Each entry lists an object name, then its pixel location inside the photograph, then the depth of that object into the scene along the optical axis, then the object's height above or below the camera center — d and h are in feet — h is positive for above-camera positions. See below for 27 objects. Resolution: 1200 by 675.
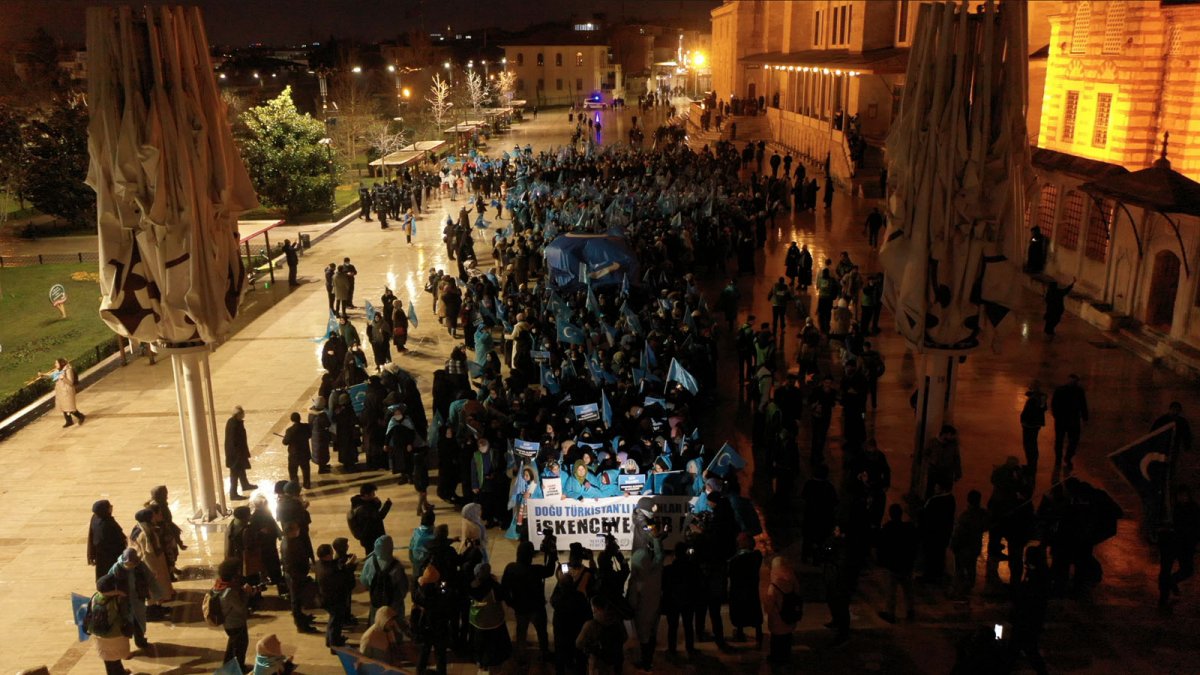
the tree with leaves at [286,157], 118.21 -7.47
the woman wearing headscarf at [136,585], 28.84 -15.03
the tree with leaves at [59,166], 117.08 -8.18
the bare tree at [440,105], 210.77 -2.41
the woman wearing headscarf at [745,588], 28.48 -15.01
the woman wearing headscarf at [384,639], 24.09 -13.69
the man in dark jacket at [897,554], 30.04 -14.65
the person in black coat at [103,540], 32.35 -14.82
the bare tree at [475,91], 249.98 +0.83
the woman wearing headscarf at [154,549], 32.32 -15.30
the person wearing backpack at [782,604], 27.50 -14.85
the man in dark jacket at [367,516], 32.63 -14.29
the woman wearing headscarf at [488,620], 27.48 -15.02
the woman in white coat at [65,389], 51.65 -15.53
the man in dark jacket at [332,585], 28.78 -14.73
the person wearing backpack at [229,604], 27.63 -14.54
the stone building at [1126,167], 57.21 -5.38
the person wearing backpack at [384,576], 28.27 -14.27
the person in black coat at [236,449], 40.57 -14.97
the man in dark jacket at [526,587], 27.94 -14.35
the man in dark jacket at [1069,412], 40.98 -13.83
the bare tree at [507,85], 292.61 +2.82
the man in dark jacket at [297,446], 40.93 -14.93
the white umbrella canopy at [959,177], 35.60 -3.29
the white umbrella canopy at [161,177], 34.12 -2.88
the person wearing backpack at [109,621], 27.99 -15.24
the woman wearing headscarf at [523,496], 34.30 -14.50
